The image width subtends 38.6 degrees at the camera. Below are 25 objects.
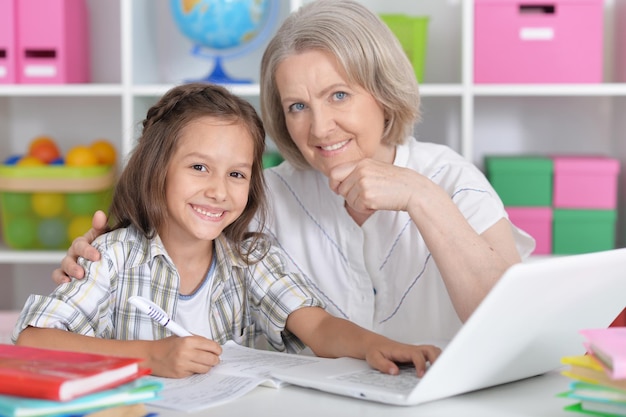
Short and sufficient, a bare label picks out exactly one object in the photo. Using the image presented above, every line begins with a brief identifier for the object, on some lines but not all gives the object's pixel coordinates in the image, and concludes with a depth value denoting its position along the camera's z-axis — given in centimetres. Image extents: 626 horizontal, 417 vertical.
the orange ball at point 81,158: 270
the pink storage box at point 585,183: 256
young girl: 151
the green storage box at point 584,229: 258
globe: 266
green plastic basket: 268
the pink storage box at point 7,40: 265
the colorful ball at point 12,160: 280
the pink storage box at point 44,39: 267
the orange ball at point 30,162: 271
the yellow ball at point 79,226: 270
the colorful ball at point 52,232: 273
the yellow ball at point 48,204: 271
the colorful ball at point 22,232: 275
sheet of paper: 109
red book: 91
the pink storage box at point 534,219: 259
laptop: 99
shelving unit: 270
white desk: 105
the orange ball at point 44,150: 279
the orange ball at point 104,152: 277
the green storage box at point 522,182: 257
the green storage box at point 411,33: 260
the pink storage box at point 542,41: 256
